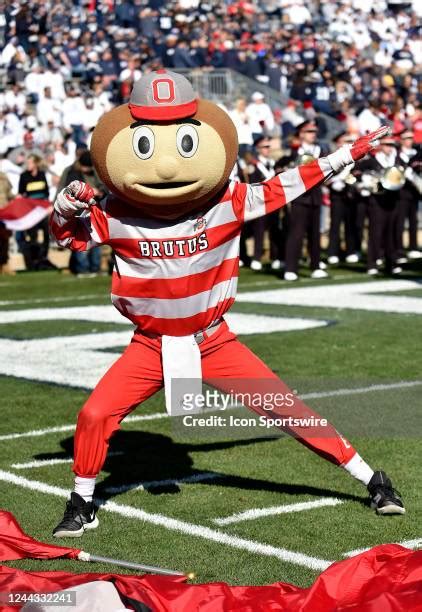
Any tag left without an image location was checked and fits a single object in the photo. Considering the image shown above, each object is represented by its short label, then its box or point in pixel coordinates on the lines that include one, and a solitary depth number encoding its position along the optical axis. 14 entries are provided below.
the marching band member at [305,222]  16.36
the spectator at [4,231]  18.52
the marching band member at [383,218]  17.36
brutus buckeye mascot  5.52
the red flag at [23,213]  18.00
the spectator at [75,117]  24.05
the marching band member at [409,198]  18.02
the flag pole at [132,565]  4.79
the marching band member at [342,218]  19.50
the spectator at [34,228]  18.77
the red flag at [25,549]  5.15
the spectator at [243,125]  23.88
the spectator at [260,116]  25.41
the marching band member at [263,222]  18.36
